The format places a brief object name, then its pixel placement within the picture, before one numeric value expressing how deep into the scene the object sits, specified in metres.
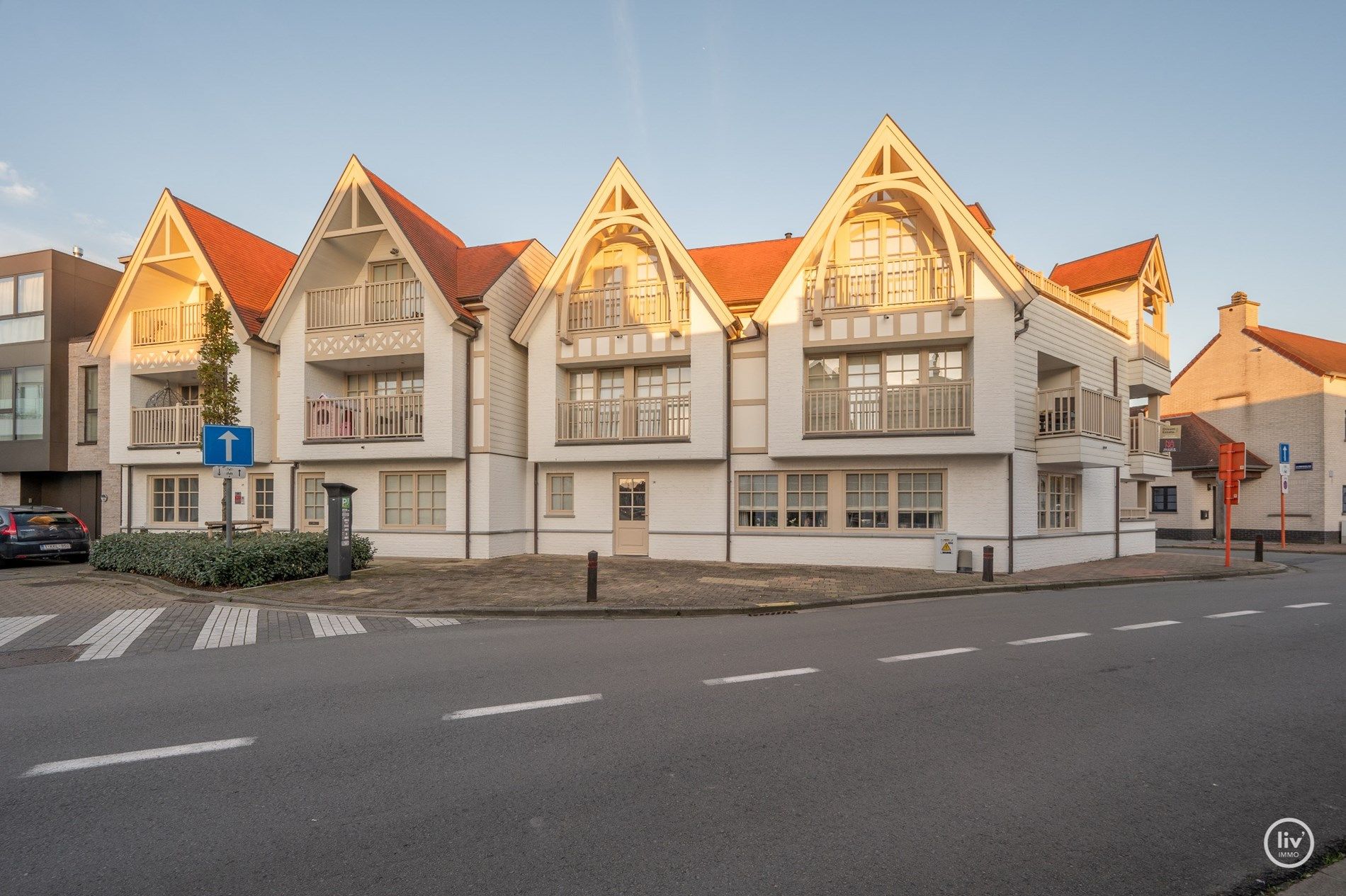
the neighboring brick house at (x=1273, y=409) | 29.81
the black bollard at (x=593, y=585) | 11.65
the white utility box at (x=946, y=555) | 16.39
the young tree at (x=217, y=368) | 16.62
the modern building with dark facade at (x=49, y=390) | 24.36
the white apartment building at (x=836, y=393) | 16.75
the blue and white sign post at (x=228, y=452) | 13.95
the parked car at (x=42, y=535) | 17.70
